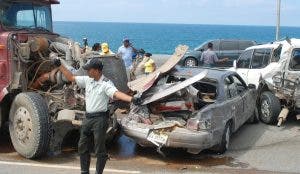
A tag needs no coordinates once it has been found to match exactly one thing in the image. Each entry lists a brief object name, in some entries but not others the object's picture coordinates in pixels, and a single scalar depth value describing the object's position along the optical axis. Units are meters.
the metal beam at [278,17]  25.41
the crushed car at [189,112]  8.77
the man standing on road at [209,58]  20.25
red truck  9.02
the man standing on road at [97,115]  7.17
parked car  26.19
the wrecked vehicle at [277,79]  12.08
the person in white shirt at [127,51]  16.56
